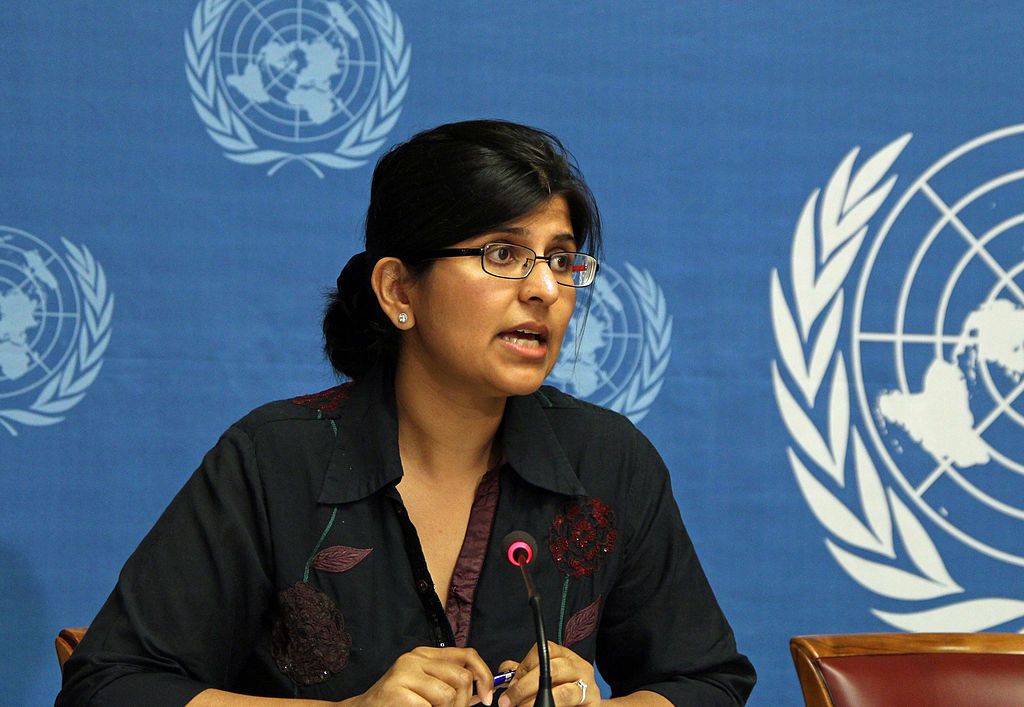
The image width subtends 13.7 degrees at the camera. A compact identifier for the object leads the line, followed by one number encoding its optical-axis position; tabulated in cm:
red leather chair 351
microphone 328
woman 347
